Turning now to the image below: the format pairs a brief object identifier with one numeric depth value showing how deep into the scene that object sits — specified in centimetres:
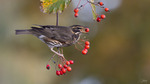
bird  619
